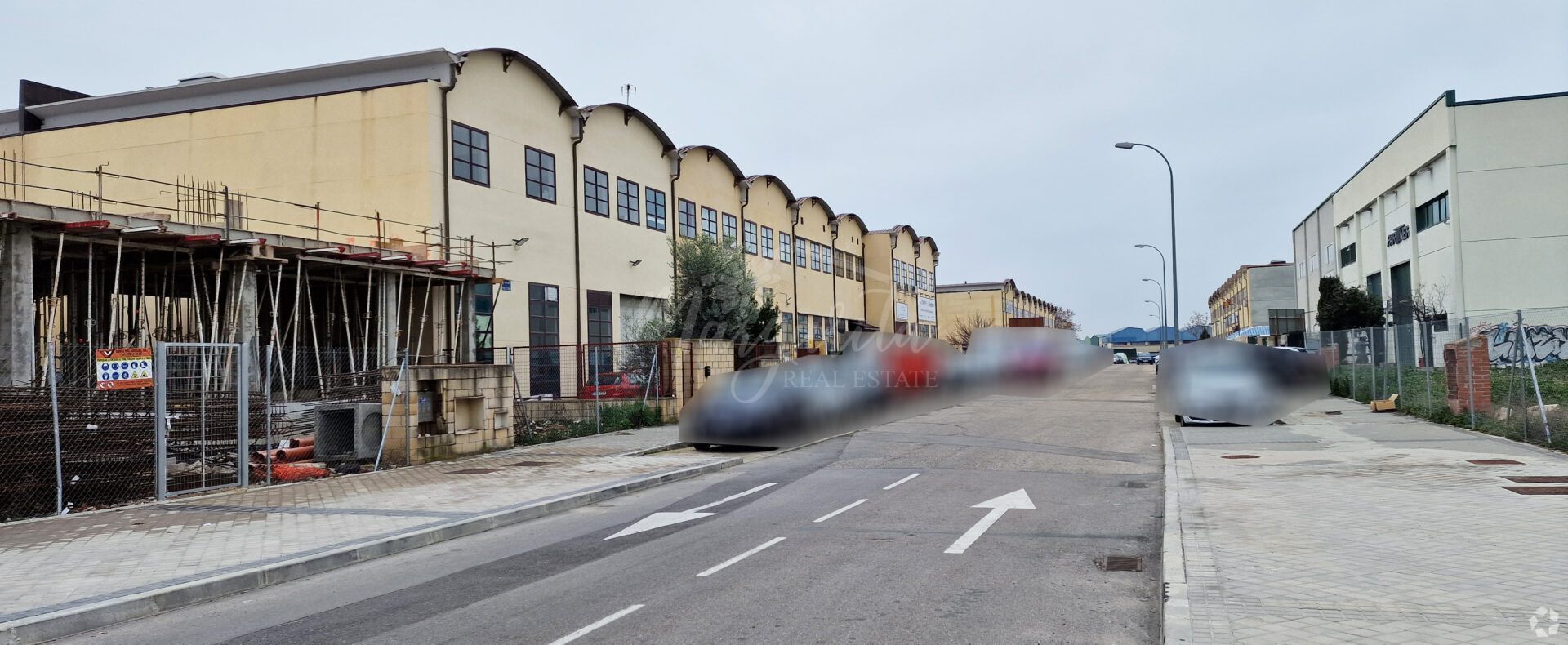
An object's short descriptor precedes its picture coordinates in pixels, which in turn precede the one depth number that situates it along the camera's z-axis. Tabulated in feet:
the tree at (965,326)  227.75
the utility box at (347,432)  52.21
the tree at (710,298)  100.68
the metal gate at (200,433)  39.70
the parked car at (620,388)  81.04
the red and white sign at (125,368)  38.45
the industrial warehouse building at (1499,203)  125.18
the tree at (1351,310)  144.56
